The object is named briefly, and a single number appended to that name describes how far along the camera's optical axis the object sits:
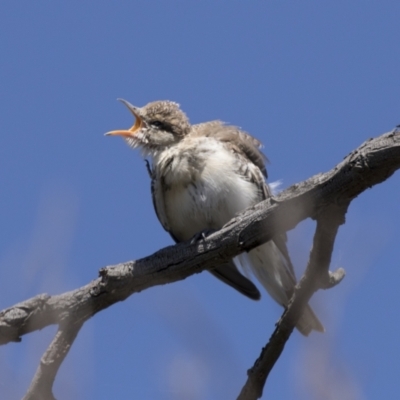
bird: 12.71
